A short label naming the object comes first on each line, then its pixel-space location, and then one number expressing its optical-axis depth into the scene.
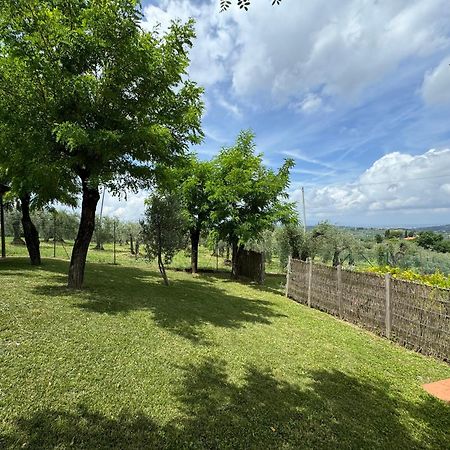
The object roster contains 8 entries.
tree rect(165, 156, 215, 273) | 16.77
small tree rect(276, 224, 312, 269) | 23.25
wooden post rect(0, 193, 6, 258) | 16.22
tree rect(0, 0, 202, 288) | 6.71
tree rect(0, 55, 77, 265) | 6.96
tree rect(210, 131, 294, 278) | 14.85
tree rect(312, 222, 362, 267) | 24.83
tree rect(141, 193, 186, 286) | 12.45
